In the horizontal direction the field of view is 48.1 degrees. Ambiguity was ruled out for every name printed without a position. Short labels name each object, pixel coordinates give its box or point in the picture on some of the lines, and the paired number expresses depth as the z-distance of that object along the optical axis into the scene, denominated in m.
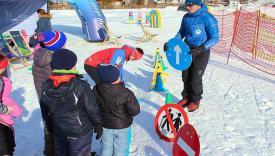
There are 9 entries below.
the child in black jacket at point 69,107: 2.90
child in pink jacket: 3.23
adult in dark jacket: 10.20
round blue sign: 4.82
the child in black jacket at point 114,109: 3.15
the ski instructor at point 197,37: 5.04
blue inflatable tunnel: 14.19
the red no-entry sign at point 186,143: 2.79
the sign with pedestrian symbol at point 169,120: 4.24
